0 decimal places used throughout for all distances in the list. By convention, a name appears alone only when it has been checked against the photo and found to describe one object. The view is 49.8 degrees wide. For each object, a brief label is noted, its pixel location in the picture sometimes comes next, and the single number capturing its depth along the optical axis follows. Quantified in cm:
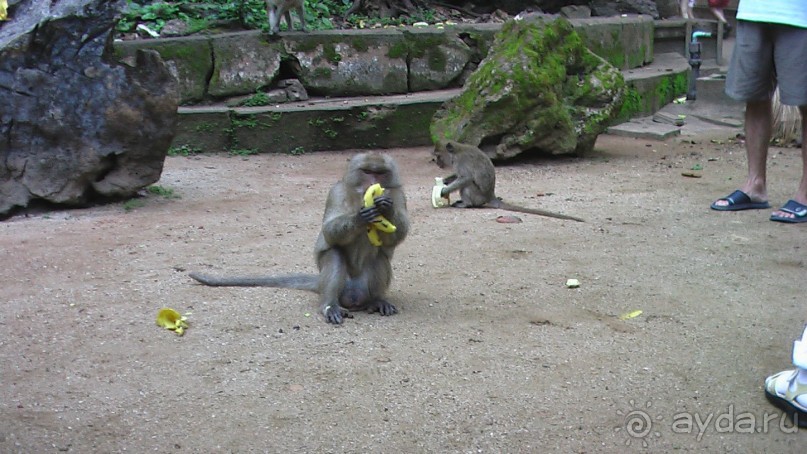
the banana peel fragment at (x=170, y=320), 420
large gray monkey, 426
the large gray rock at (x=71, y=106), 668
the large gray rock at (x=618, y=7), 1489
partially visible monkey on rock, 1035
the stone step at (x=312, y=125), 959
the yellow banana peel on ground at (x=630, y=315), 433
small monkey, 712
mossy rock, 858
